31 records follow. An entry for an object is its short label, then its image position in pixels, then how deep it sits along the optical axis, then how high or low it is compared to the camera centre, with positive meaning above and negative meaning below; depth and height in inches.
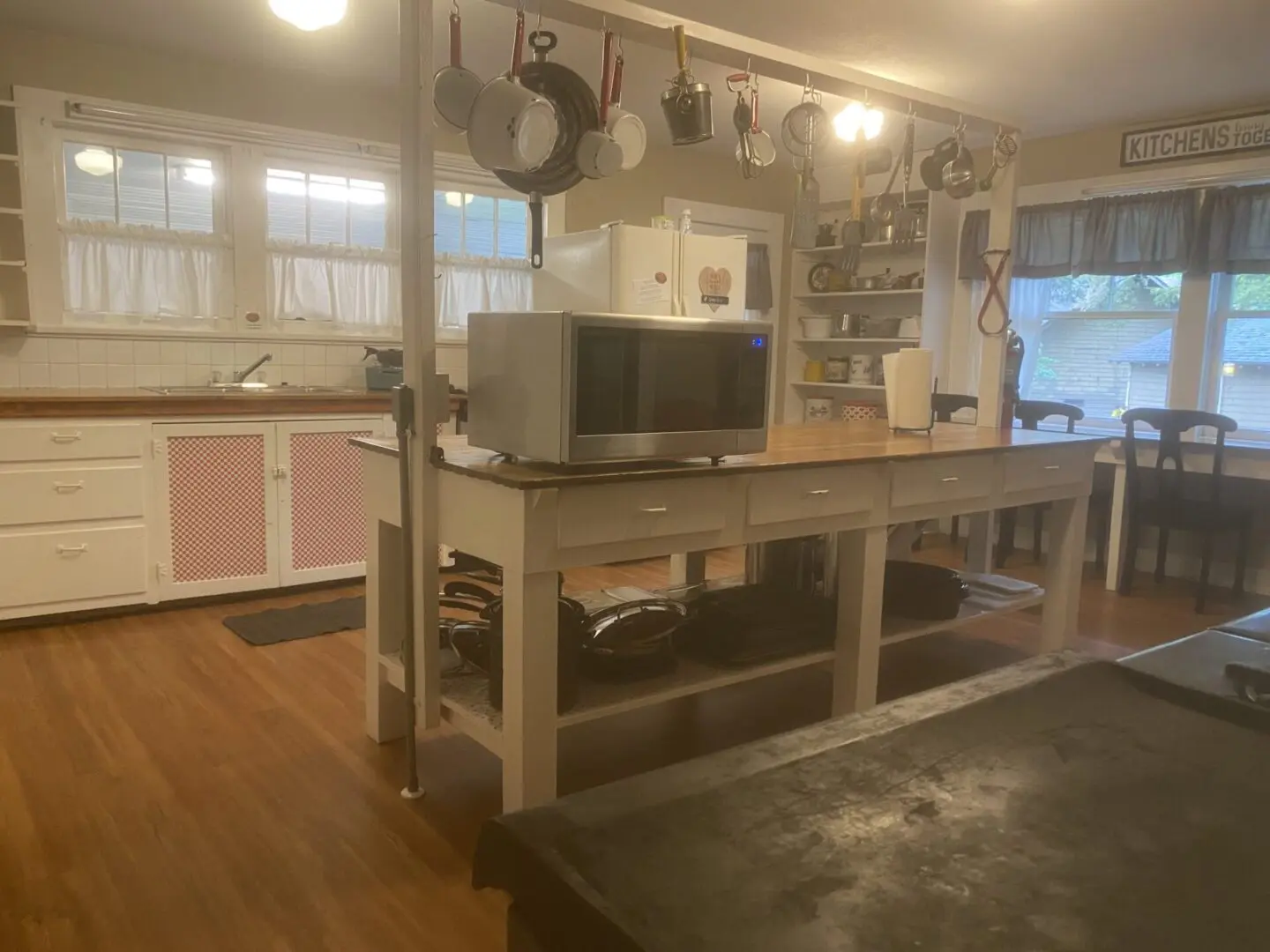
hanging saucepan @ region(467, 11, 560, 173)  81.2 +19.3
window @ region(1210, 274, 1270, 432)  180.7 +2.8
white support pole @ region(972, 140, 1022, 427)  136.4 +6.2
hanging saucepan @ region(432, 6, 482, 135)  89.7 +24.2
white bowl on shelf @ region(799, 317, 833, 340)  243.6 +6.7
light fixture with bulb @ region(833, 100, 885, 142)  137.2 +36.9
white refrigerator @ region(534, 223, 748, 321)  147.5 +12.4
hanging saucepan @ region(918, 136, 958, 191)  127.2 +26.7
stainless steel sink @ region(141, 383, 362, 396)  154.7 -9.0
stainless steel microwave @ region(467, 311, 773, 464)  73.4 -3.2
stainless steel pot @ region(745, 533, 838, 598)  116.1 -26.5
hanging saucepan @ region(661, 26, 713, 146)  92.6 +24.0
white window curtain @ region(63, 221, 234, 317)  159.0 +11.1
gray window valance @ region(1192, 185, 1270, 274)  171.6 +24.6
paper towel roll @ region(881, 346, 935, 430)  118.6 -4.0
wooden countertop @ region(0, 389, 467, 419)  134.3 -10.5
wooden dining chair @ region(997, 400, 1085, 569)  188.7 -13.1
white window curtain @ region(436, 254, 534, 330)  198.4 +12.5
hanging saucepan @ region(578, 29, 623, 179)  88.5 +18.8
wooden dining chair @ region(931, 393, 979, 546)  201.6 -10.1
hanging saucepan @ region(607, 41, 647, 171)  92.1 +21.4
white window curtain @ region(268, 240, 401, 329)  177.9 +10.8
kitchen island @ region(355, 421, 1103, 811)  75.2 -15.7
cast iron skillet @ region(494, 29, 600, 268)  90.4 +21.4
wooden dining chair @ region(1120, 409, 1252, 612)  163.0 -24.8
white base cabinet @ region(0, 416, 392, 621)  136.3 -27.2
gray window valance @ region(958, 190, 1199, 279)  182.1 +25.7
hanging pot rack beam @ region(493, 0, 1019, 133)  87.7 +31.8
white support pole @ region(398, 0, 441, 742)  80.7 +2.2
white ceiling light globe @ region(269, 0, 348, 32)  105.9 +37.3
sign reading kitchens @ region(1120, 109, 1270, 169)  173.0 +43.2
